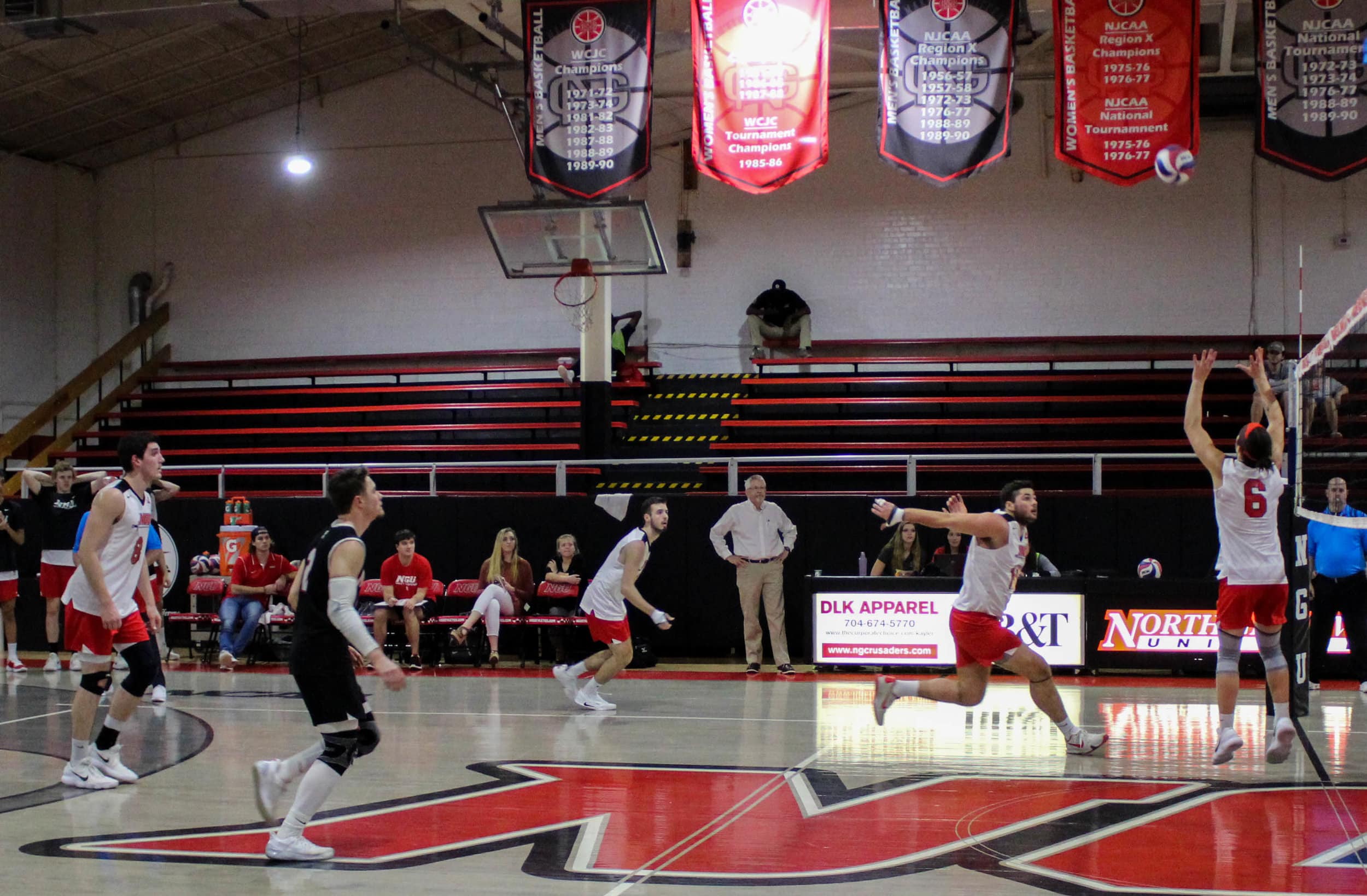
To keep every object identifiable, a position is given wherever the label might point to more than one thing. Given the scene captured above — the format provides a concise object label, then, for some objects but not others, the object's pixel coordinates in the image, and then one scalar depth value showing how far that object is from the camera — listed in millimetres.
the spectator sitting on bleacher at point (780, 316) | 21828
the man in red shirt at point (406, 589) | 13828
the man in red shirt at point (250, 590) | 14180
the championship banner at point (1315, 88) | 11656
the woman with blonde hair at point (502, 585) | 13773
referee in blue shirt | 11414
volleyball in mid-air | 8820
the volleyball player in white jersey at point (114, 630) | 7500
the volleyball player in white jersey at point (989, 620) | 7922
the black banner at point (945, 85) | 12078
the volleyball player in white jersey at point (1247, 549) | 7652
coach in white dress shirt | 13570
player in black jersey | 5773
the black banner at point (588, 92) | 12891
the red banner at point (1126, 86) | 12055
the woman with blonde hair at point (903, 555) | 13445
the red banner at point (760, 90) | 12523
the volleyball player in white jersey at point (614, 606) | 10523
